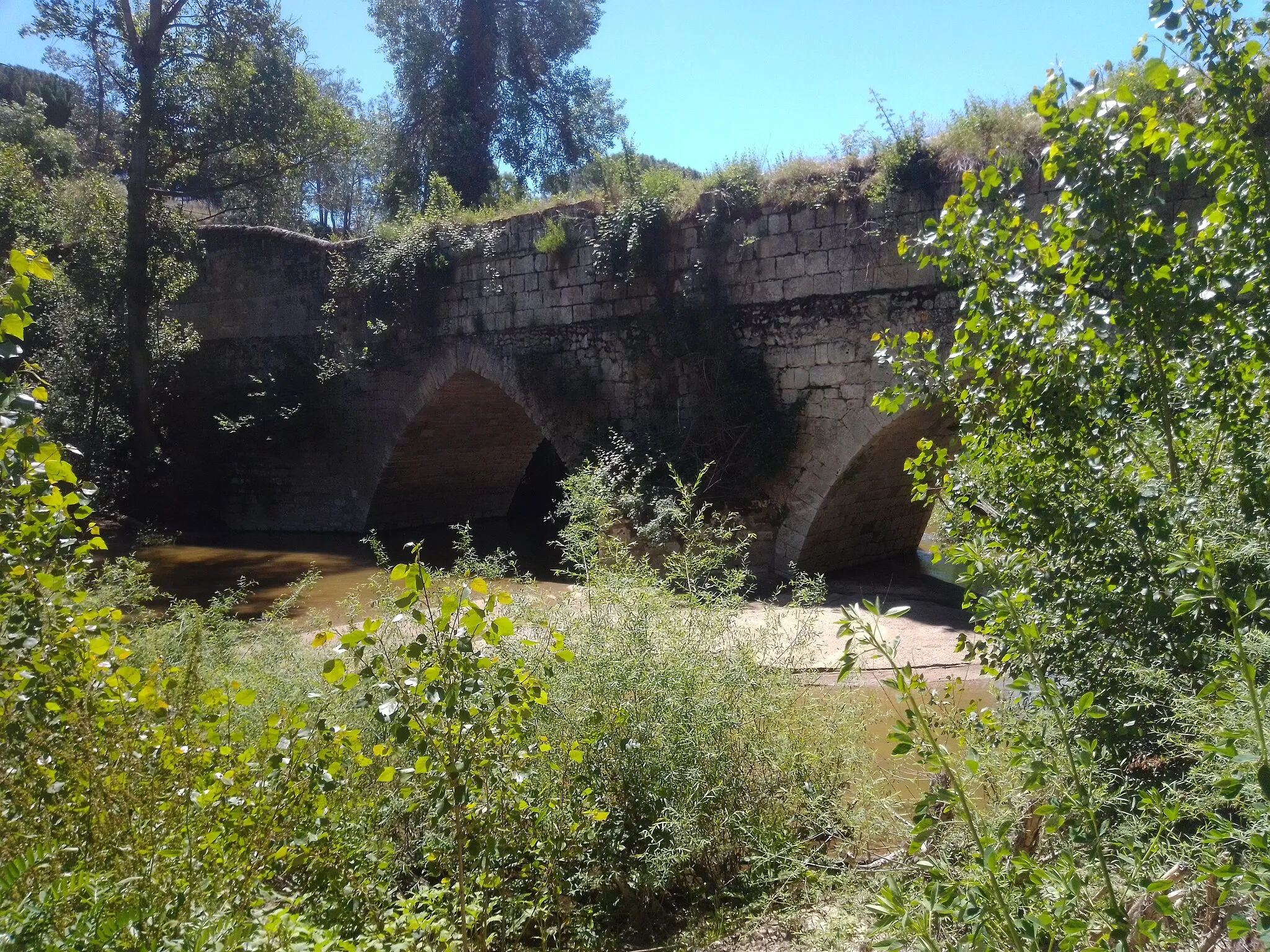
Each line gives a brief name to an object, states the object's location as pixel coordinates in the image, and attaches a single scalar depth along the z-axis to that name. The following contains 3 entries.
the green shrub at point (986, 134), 7.07
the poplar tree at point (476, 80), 18.55
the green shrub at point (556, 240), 9.88
